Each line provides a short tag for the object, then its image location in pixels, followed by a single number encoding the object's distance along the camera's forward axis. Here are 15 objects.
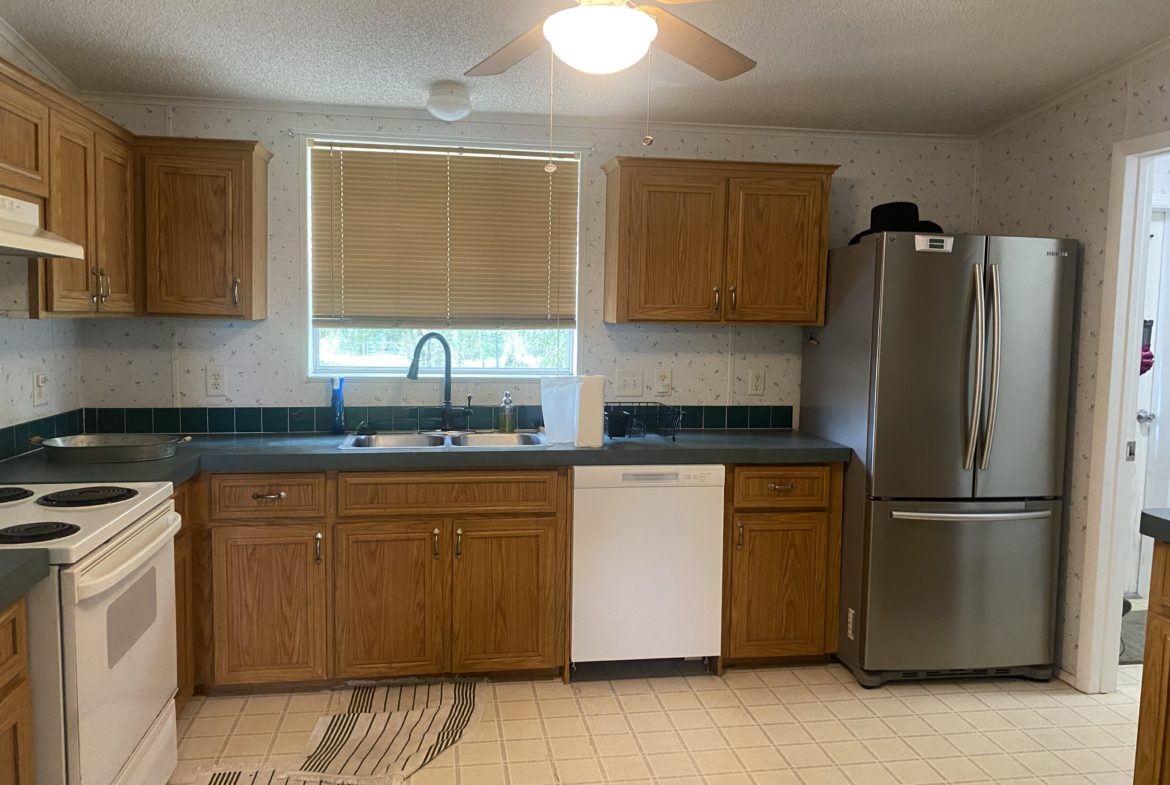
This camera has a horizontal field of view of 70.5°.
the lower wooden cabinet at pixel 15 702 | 1.66
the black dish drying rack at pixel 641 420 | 3.42
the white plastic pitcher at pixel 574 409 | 3.22
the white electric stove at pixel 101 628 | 1.79
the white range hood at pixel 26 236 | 1.98
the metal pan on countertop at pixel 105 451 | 2.72
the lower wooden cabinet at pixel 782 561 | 3.29
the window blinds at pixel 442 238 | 3.56
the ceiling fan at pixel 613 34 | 1.65
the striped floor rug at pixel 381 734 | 2.52
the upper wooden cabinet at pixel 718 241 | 3.41
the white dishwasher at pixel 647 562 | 3.17
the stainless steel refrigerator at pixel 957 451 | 3.09
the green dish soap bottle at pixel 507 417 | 3.62
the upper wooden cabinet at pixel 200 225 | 3.13
